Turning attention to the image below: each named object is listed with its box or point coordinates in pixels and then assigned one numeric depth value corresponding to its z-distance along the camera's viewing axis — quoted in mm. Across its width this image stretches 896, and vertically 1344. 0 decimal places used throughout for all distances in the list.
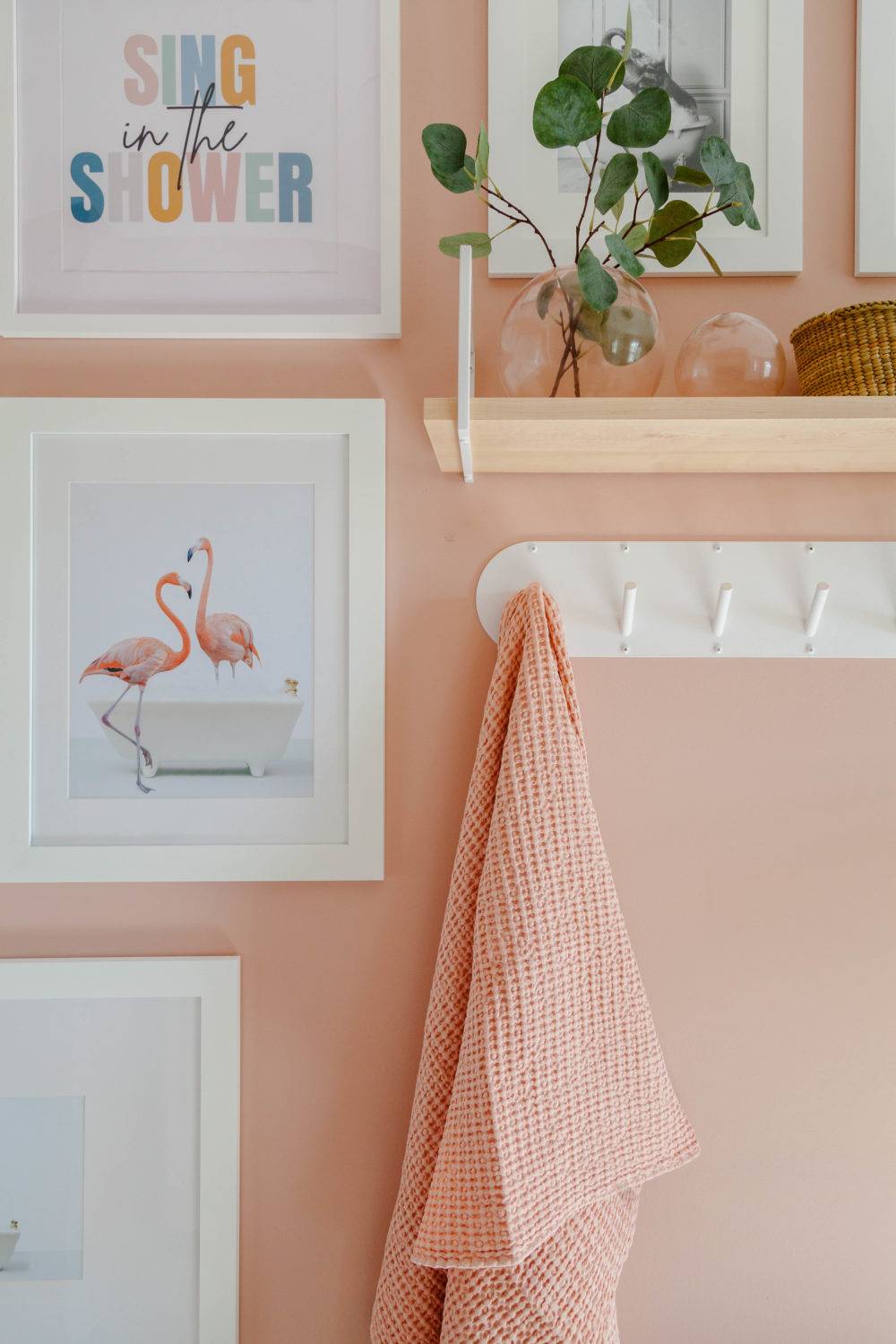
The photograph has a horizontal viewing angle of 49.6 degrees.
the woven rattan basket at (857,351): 794
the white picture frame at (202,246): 931
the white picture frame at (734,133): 918
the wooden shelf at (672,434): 773
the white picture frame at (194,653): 934
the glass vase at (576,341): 801
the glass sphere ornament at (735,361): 829
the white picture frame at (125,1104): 917
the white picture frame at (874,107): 921
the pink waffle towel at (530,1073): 771
